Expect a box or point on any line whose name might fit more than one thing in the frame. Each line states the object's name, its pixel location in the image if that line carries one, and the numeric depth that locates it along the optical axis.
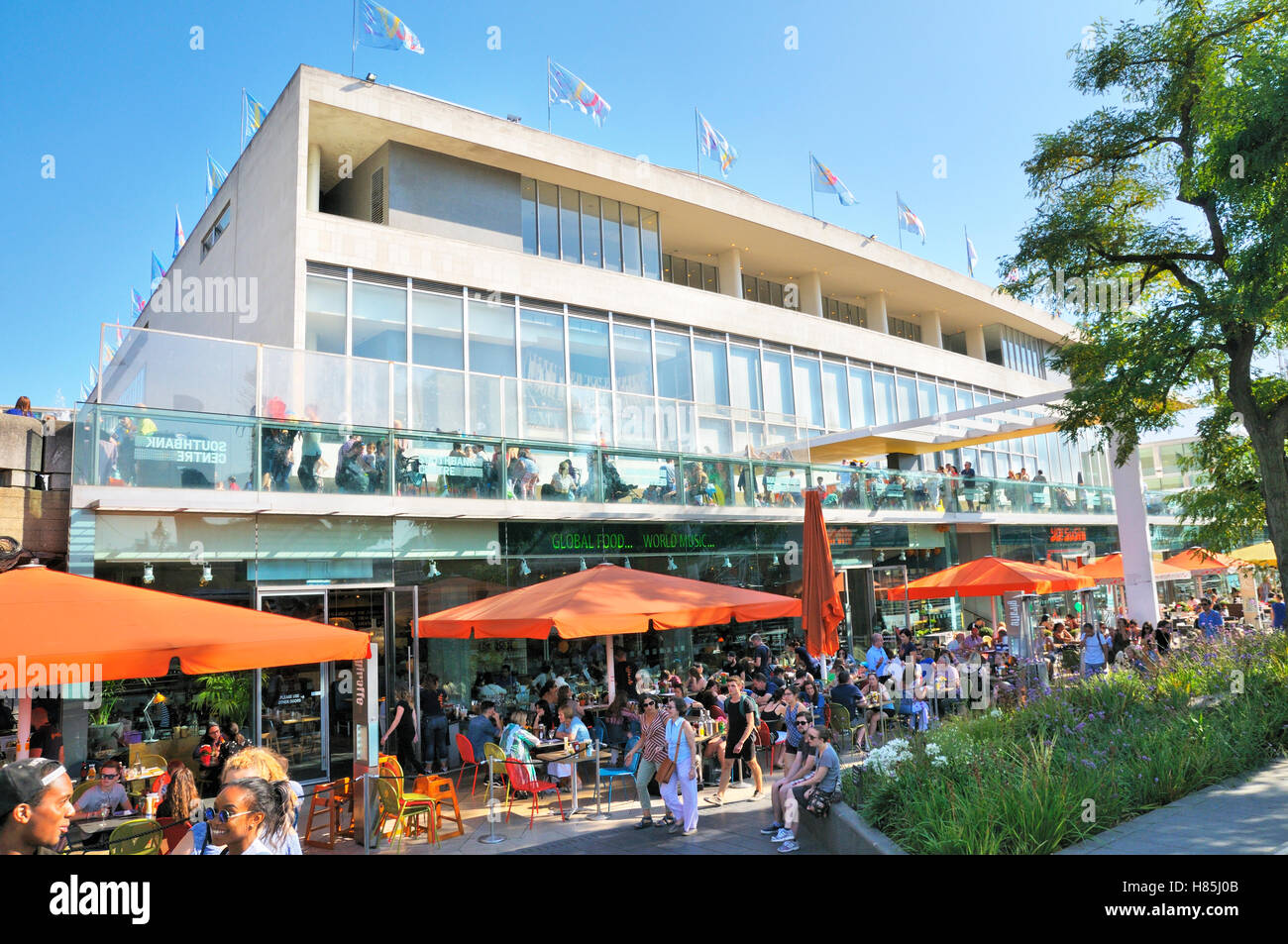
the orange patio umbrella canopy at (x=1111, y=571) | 21.58
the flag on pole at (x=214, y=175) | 27.45
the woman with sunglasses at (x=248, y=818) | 3.76
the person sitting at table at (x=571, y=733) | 10.45
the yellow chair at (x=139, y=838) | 6.53
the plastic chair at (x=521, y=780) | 9.90
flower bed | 6.41
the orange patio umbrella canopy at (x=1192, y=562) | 24.66
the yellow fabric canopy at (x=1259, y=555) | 19.84
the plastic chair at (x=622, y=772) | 10.37
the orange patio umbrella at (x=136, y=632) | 6.00
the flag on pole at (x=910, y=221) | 30.78
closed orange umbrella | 12.14
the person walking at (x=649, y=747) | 9.48
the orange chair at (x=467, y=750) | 11.29
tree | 10.79
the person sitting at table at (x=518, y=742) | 10.29
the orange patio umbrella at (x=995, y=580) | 17.01
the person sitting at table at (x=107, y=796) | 8.44
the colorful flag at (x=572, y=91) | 21.41
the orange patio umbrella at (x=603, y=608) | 10.36
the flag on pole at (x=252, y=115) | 22.30
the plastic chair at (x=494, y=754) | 10.24
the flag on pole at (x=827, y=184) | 26.83
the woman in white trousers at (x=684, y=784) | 9.12
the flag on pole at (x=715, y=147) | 24.83
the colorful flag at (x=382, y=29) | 18.16
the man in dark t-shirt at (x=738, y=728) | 10.93
